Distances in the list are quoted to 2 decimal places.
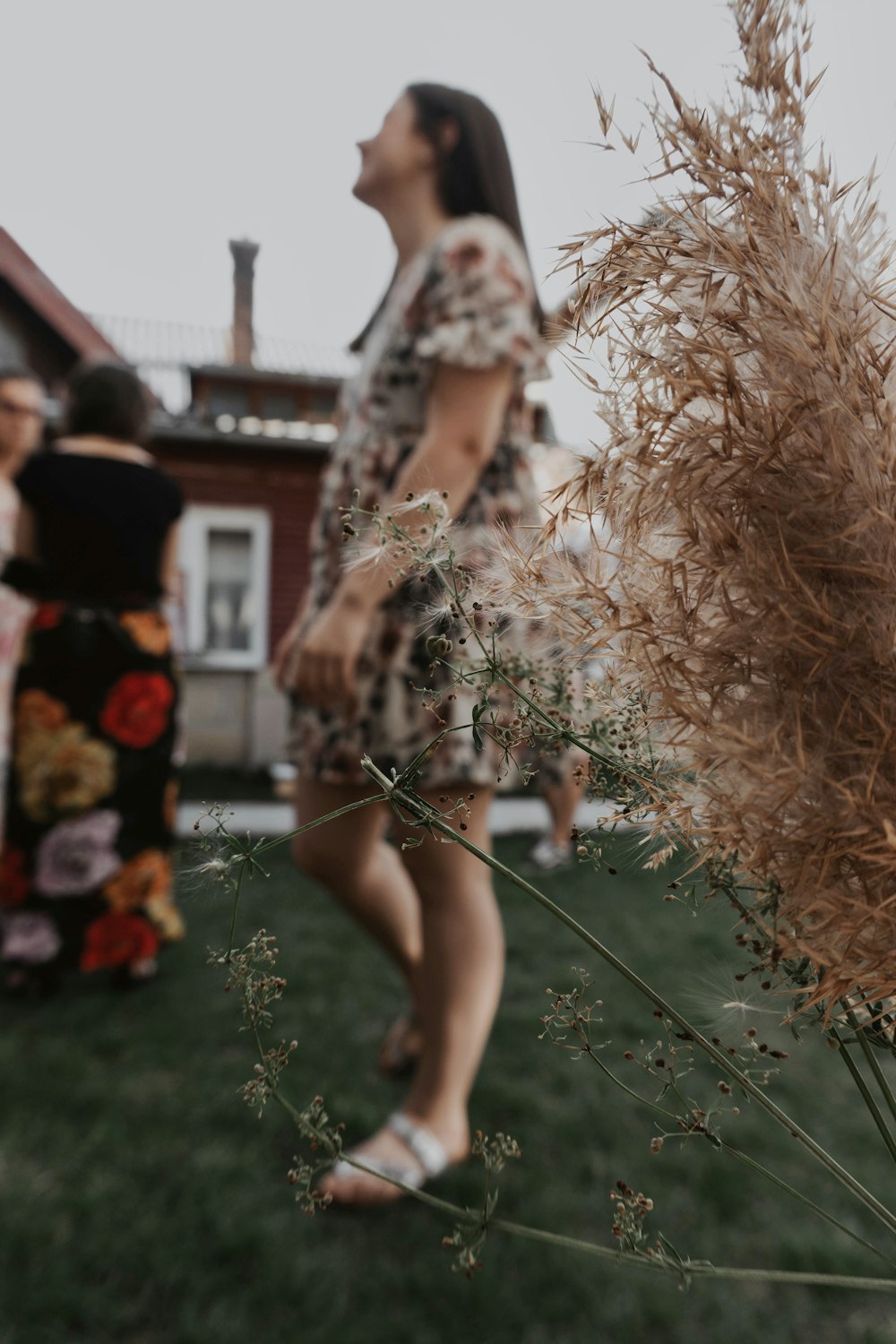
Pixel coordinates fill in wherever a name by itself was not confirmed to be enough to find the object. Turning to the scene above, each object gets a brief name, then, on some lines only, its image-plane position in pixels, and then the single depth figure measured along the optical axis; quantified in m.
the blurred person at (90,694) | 2.96
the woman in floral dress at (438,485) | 1.63
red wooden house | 10.38
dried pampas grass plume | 0.38
